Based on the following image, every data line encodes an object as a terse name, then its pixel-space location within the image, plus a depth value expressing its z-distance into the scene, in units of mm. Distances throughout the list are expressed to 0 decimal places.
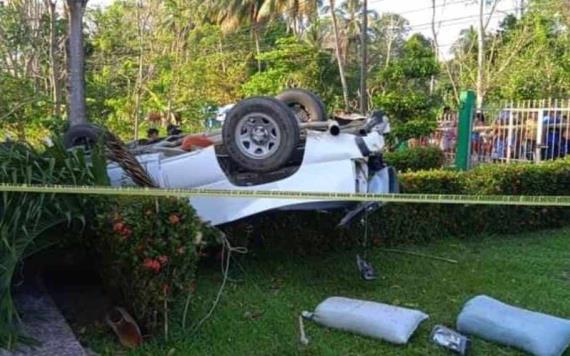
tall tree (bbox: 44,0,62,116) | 14812
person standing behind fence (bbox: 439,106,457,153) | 12930
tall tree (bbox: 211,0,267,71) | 32906
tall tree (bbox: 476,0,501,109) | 22422
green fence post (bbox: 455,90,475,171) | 9547
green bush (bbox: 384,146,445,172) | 8711
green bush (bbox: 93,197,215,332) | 3586
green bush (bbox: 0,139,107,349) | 3326
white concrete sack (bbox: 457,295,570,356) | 3631
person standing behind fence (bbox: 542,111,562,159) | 11719
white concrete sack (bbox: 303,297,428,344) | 3838
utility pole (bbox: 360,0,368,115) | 19969
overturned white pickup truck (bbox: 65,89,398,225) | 4695
